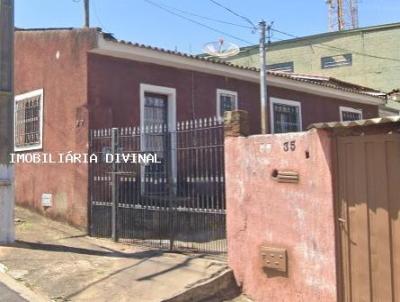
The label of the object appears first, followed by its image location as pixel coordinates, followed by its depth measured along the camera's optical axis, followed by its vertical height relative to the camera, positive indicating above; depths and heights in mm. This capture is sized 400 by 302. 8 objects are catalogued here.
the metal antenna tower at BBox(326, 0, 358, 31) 40000 +11124
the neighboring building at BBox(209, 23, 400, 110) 32000 +6894
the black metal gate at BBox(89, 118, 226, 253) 8711 -195
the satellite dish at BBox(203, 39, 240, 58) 16375 +3525
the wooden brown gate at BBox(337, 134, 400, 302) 5809 -473
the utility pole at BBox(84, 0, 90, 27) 25616 +7395
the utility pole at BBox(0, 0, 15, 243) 9789 +1025
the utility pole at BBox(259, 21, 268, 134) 14902 +2070
